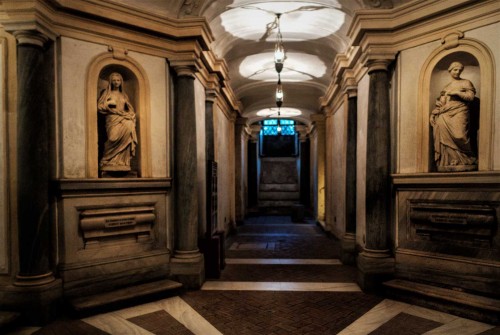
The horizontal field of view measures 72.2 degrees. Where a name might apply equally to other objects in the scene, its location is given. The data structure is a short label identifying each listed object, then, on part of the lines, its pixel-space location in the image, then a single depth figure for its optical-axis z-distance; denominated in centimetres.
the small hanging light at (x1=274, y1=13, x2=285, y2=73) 583
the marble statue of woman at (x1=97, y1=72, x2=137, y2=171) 515
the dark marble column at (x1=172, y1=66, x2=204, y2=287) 580
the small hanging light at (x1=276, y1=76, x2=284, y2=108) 772
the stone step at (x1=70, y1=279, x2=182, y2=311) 452
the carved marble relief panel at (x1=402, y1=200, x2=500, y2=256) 453
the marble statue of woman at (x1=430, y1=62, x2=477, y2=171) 475
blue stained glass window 2173
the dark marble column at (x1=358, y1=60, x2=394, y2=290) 553
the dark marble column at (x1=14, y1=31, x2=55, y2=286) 432
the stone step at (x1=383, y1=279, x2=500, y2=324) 420
